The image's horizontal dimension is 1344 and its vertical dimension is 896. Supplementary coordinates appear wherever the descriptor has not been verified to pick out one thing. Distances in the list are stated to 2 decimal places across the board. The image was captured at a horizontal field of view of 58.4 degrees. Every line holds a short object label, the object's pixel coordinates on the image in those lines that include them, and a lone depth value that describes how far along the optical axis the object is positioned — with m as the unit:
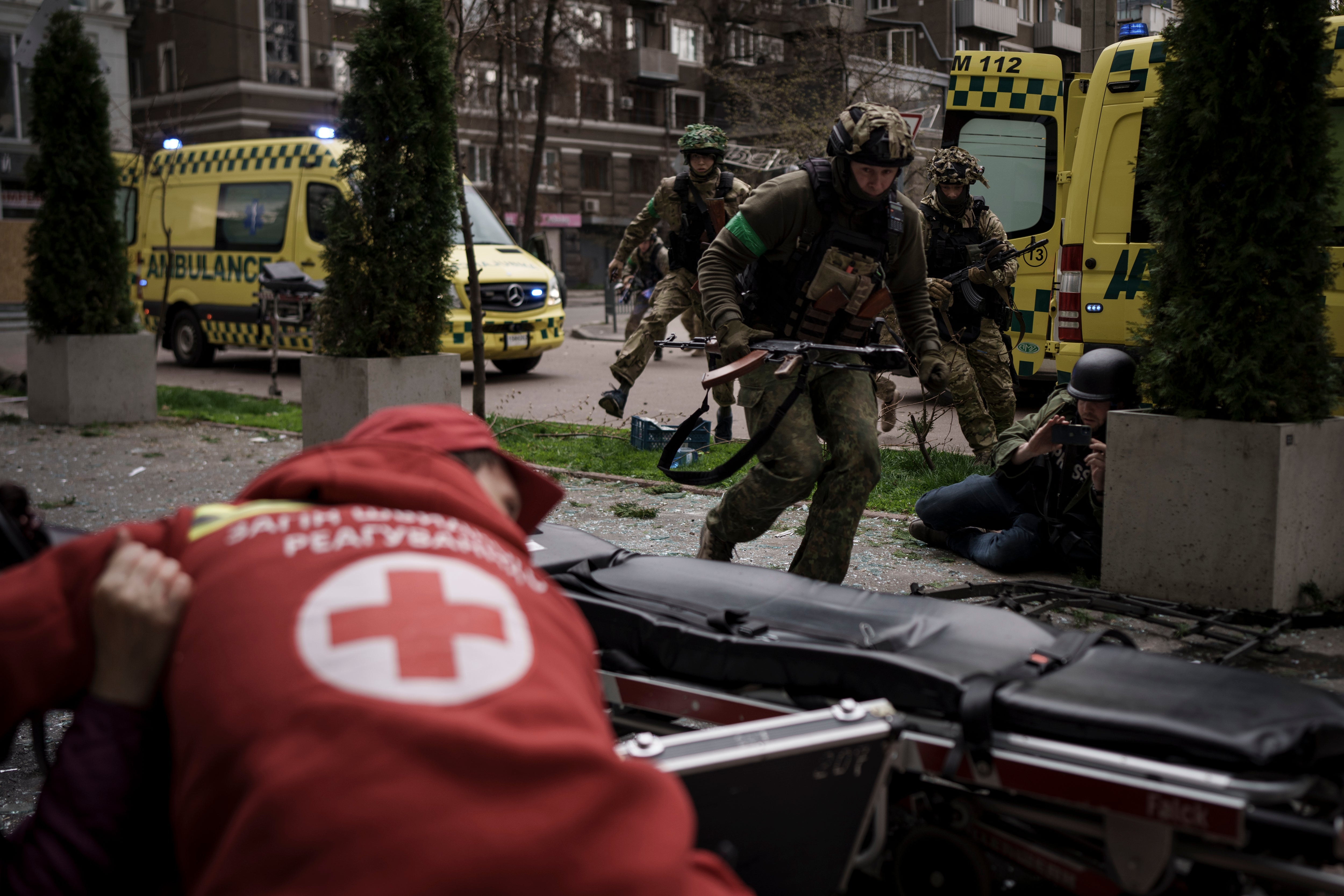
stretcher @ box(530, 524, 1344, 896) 1.88
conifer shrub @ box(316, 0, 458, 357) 7.25
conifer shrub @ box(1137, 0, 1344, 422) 4.36
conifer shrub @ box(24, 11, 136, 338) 10.04
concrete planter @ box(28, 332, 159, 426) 9.97
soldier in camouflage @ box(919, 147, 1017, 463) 7.55
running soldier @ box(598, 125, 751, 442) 8.12
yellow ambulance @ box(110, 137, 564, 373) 13.84
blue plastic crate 8.58
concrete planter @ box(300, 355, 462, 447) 7.29
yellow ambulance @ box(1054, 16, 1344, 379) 7.80
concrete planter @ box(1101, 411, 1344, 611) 4.31
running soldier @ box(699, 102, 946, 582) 4.30
